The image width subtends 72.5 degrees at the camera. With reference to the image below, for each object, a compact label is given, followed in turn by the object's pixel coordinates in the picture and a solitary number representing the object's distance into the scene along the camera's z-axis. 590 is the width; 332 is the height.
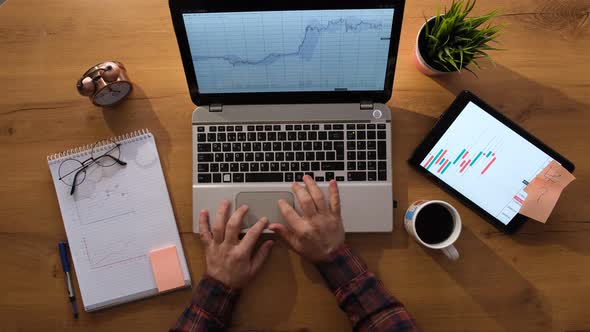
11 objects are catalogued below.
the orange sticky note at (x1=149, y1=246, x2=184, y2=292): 0.83
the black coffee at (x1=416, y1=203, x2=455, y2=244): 0.81
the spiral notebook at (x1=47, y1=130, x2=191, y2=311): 0.84
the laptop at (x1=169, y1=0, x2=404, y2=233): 0.79
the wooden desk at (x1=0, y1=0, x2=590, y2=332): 0.83
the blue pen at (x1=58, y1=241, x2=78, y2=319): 0.84
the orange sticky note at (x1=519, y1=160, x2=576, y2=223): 0.81
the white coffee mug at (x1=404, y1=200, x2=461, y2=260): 0.76
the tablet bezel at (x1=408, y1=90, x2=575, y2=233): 0.82
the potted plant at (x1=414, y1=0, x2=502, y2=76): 0.78
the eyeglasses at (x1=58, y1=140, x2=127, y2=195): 0.86
